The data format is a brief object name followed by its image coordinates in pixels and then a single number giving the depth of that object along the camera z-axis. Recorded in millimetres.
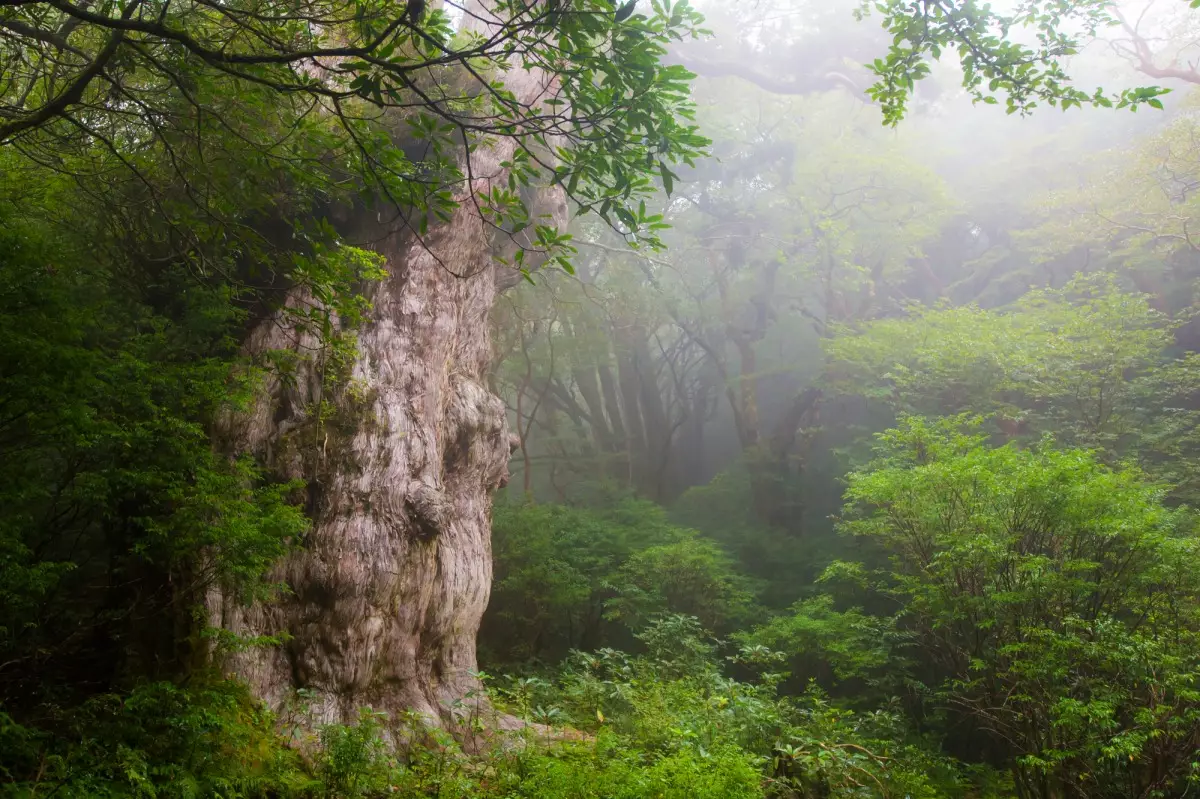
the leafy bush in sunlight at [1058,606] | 4652
